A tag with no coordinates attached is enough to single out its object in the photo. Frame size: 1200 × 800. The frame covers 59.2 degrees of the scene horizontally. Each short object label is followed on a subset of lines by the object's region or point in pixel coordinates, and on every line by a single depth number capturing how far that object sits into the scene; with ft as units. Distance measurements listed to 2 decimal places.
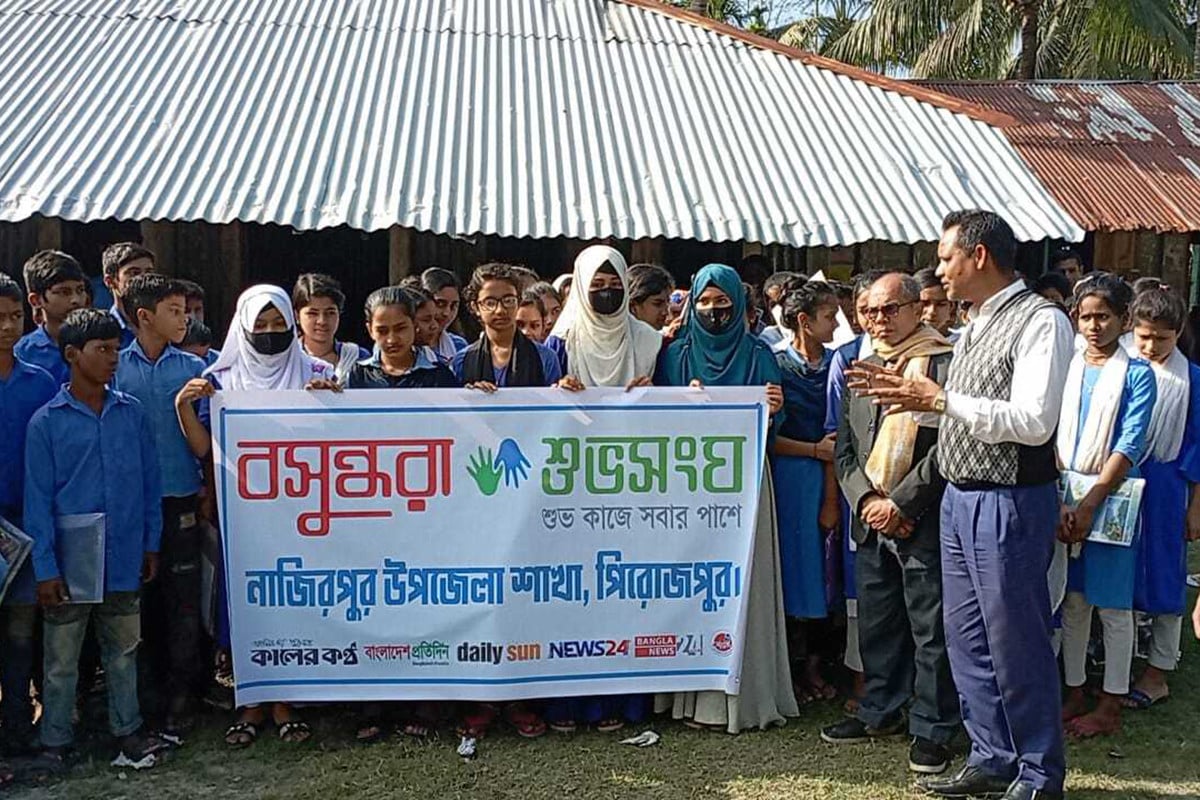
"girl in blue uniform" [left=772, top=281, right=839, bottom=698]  13.16
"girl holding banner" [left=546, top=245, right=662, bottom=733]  12.52
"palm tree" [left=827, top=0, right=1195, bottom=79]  53.42
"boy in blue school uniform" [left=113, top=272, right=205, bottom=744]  12.09
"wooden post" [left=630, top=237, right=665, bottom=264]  26.71
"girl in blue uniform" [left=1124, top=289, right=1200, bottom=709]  13.14
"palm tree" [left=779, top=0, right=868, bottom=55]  68.65
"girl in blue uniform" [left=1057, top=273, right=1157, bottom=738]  12.59
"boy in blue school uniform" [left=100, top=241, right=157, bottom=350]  13.73
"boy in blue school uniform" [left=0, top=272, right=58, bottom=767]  11.31
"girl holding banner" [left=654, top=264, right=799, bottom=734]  12.58
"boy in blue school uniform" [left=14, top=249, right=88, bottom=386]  12.46
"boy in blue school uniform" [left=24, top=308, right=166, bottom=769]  11.08
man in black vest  10.04
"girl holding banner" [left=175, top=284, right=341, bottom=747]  11.98
